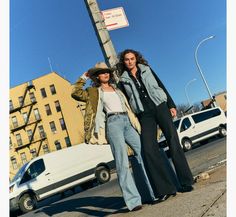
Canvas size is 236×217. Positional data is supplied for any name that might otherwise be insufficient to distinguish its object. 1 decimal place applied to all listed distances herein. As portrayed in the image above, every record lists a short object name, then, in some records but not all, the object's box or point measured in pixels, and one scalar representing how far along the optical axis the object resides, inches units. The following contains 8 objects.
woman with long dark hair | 92.1
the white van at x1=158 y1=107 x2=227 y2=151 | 437.6
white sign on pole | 125.8
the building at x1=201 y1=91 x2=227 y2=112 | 2583.9
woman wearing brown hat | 94.2
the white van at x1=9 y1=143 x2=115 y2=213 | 357.5
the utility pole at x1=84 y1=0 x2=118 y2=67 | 124.2
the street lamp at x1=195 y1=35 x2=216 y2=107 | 799.9
